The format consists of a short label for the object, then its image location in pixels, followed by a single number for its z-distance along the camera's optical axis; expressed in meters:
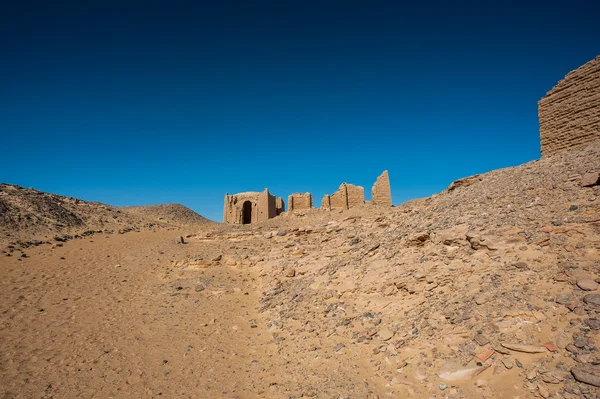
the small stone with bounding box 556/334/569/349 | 3.81
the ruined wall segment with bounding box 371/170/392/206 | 21.84
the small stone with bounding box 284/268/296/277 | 10.35
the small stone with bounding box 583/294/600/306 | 4.12
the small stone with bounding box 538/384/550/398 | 3.37
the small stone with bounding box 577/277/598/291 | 4.36
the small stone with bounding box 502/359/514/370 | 3.92
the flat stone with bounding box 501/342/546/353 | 3.92
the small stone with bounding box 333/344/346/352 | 6.10
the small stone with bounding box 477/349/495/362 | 4.24
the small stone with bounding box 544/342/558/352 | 3.83
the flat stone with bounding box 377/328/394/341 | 5.72
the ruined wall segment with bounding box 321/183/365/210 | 23.88
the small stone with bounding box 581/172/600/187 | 6.92
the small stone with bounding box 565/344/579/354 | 3.67
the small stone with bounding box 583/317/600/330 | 3.81
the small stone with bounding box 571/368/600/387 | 3.21
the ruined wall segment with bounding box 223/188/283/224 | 26.42
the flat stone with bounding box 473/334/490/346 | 4.48
